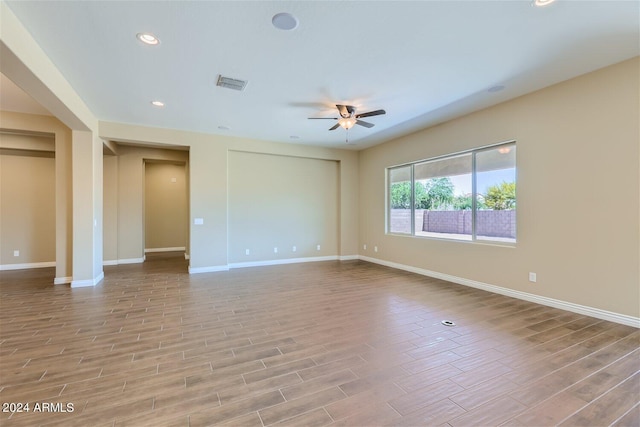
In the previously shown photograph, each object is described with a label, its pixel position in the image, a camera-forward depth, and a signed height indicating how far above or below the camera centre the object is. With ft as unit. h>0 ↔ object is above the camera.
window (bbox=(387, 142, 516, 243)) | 14.92 +0.99
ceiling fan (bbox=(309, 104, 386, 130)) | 14.06 +4.91
